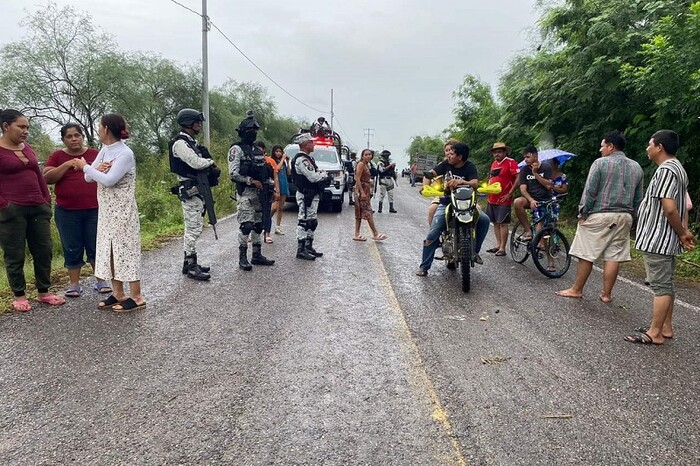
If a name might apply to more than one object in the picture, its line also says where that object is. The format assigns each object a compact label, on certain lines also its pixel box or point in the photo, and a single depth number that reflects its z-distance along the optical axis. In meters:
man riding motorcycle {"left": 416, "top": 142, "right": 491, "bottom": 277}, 6.21
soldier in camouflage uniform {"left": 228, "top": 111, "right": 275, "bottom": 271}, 6.42
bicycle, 6.56
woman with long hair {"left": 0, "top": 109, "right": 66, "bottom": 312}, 4.46
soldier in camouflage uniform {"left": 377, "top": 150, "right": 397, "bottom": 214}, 14.34
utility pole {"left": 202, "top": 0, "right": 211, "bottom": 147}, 19.67
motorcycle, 5.69
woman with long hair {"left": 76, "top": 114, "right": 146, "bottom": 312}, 4.50
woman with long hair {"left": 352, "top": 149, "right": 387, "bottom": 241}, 9.22
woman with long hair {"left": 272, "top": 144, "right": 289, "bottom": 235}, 10.02
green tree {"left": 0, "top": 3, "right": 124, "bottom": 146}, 23.52
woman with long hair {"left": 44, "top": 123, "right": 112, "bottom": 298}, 5.05
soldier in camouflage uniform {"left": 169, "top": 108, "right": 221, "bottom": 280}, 5.61
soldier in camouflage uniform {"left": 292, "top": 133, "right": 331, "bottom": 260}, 7.30
